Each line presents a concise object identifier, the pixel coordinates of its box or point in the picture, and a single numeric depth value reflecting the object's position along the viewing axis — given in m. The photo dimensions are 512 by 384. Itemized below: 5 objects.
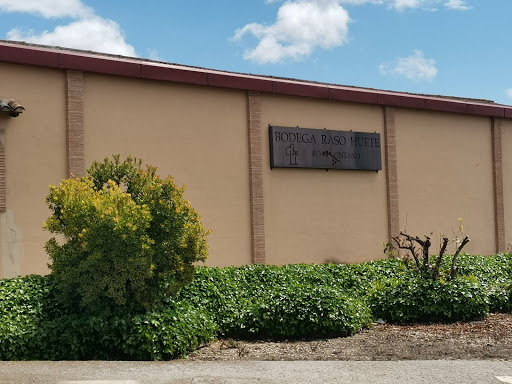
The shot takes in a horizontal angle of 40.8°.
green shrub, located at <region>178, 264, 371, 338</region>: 11.12
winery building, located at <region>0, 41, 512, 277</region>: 13.46
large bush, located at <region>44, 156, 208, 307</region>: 9.97
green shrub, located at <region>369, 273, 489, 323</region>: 12.51
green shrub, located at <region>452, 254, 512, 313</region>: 13.66
